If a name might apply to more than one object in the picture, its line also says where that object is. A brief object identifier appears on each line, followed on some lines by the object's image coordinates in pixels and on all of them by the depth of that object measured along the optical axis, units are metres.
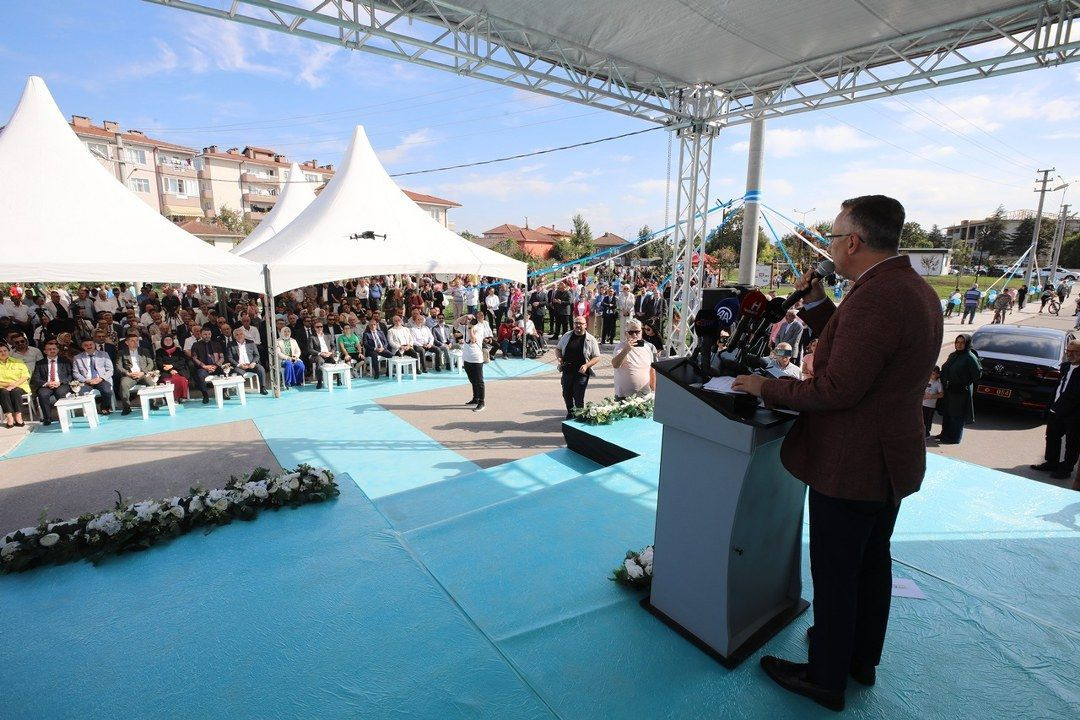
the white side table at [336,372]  9.67
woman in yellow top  7.35
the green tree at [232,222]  47.75
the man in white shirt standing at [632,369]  6.73
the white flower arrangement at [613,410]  6.17
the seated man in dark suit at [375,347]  10.85
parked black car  7.82
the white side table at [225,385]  8.51
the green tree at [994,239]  68.62
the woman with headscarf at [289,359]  9.79
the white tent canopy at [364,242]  9.89
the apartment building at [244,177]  56.97
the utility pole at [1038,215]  29.22
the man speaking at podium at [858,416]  1.73
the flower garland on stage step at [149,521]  3.21
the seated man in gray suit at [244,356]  9.23
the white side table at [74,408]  7.30
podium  2.07
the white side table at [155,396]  7.89
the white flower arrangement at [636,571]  2.76
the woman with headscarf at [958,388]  6.68
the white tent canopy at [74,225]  7.54
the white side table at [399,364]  10.56
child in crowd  7.13
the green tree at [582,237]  59.59
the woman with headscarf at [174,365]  8.72
